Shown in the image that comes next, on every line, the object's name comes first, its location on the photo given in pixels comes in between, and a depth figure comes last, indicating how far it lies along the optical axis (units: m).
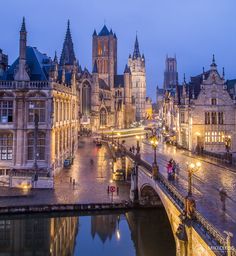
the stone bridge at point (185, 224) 14.61
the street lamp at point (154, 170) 29.88
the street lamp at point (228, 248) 12.71
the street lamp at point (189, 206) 18.22
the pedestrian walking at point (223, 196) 22.42
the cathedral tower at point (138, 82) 191.50
